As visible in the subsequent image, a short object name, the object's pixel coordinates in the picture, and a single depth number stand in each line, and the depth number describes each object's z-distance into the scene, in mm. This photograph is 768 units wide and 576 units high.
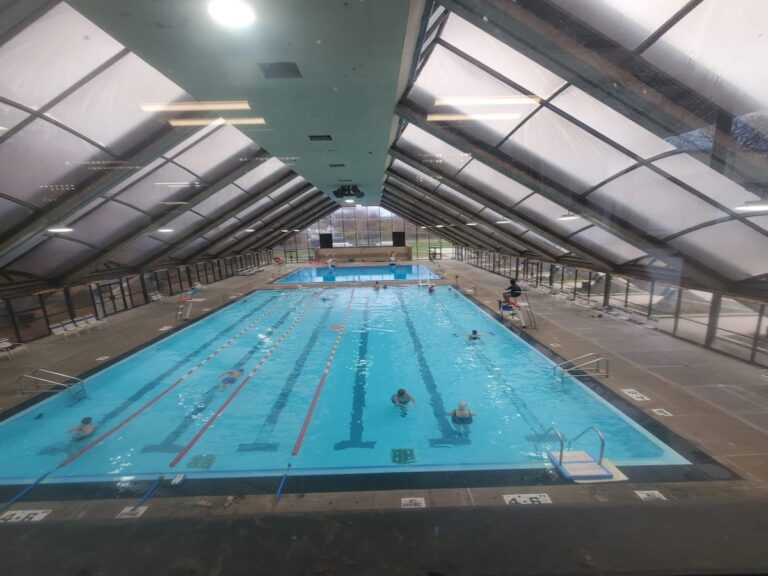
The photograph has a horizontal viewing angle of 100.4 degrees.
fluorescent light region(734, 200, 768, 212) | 4581
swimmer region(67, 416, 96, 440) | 6812
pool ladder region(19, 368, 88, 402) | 8438
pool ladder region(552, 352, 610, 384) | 8555
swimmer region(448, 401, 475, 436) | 7230
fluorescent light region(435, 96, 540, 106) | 5297
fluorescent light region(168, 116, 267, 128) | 5465
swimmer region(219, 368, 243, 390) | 9258
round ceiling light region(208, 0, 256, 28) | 3105
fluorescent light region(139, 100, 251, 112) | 5133
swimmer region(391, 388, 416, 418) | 7926
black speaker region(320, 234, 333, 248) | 38688
